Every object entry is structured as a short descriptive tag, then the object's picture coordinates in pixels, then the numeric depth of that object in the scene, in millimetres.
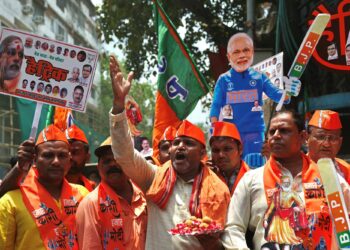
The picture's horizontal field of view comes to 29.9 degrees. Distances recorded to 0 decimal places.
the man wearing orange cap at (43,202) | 4633
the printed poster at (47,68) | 5770
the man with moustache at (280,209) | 3963
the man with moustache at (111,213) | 4770
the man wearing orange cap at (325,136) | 5234
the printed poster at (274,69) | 7867
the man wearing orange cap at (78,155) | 5992
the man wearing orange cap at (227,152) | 5340
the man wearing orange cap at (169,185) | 4418
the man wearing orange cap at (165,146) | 6297
